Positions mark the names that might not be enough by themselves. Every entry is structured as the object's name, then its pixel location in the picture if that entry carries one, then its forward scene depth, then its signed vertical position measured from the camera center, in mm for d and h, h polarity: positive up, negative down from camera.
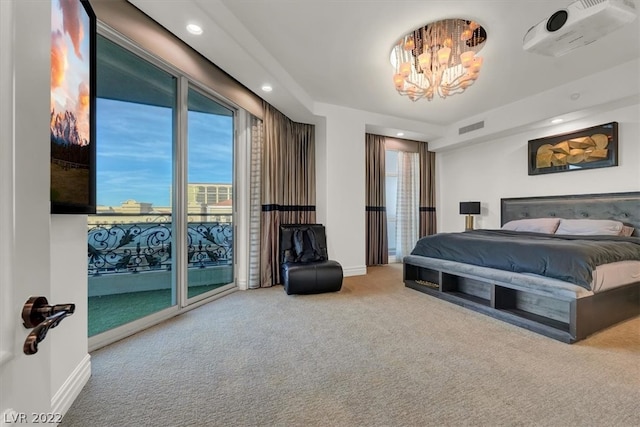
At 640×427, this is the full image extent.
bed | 2262 -573
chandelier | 2760 +1697
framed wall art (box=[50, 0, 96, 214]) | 1261 +557
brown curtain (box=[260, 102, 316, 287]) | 3859 +528
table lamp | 5160 +67
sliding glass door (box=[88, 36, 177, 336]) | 2404 +220
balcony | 2457 -496
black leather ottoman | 3354 -782
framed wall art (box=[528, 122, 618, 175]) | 3732 +934
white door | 473 +37
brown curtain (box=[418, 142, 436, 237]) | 5996 +527
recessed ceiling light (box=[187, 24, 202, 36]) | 2328 +1616
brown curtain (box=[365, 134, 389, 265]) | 5367 +244
